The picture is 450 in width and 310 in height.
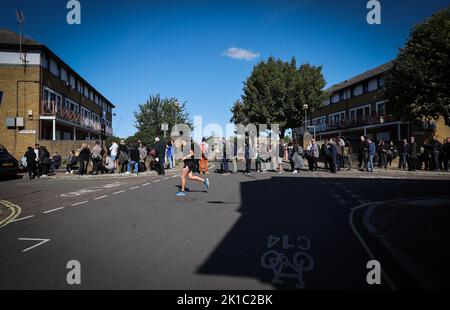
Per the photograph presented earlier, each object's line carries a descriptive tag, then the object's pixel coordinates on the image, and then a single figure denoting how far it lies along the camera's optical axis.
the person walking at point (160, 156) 16.45
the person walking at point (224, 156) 17.84
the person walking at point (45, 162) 17.34
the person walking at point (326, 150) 18.17
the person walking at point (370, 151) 18.02
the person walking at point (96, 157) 17.30
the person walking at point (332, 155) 17.62
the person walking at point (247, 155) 17.81
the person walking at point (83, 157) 17.19
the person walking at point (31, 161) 16.45
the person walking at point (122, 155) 17.83
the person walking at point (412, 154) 18.51
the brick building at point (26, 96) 26.02
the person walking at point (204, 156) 15.91
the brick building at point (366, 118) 34.84
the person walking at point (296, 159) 18.39
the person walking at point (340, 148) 20.70
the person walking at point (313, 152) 18.42
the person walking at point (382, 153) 20.02
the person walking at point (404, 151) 18.88
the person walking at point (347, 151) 21.16
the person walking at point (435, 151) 18.11
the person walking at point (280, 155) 18.94
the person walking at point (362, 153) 19.02
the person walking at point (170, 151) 21.78
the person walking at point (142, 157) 19.58
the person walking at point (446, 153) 17.88
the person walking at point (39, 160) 17.23
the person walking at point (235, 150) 18.36
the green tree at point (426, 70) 23.67
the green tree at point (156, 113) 40.34
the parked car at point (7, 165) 15.86
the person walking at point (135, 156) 17.31
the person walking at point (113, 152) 18.50
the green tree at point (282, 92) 37.59
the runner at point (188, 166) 9.85
